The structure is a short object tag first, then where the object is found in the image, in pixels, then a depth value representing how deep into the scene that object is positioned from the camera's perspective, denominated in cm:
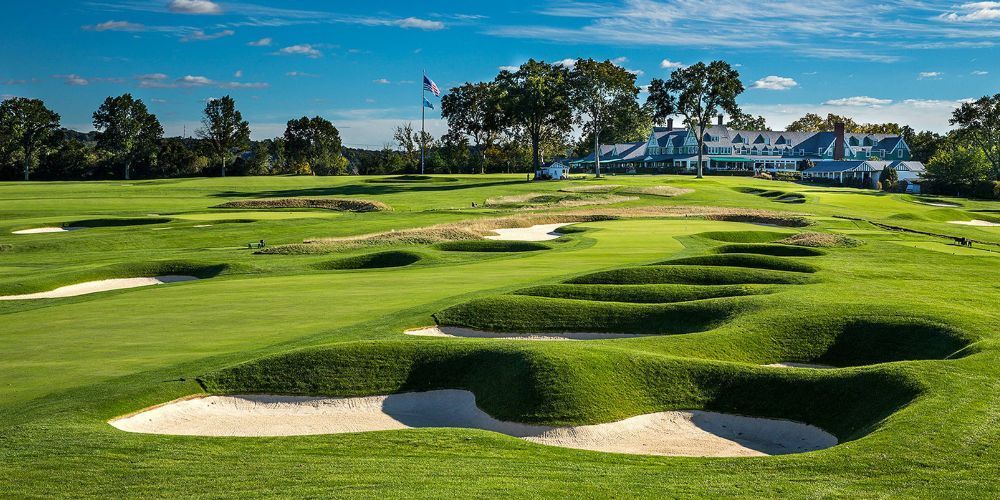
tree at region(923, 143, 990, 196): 9825
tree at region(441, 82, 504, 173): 15038
